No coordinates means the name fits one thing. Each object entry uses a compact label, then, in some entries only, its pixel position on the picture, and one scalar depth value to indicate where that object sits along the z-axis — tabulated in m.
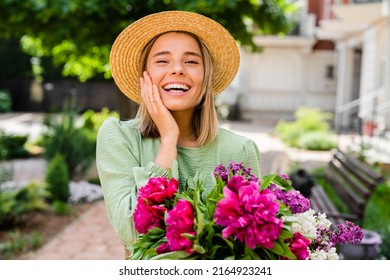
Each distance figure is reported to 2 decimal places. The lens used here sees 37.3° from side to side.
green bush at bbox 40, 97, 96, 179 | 8.59
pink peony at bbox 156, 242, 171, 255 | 1.26
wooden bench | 4.79
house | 22.36
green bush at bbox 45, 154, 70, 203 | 7.42
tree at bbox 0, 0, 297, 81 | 7.19
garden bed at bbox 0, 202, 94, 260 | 5.50
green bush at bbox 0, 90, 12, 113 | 26.89
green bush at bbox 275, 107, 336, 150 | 14.62
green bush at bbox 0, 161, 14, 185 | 6.48
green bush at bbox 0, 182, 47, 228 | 6.09
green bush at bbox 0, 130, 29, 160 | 12.87
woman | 1.65
